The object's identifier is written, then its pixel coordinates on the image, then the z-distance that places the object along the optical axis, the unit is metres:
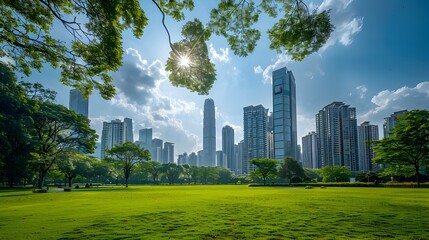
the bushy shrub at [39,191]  32.37
